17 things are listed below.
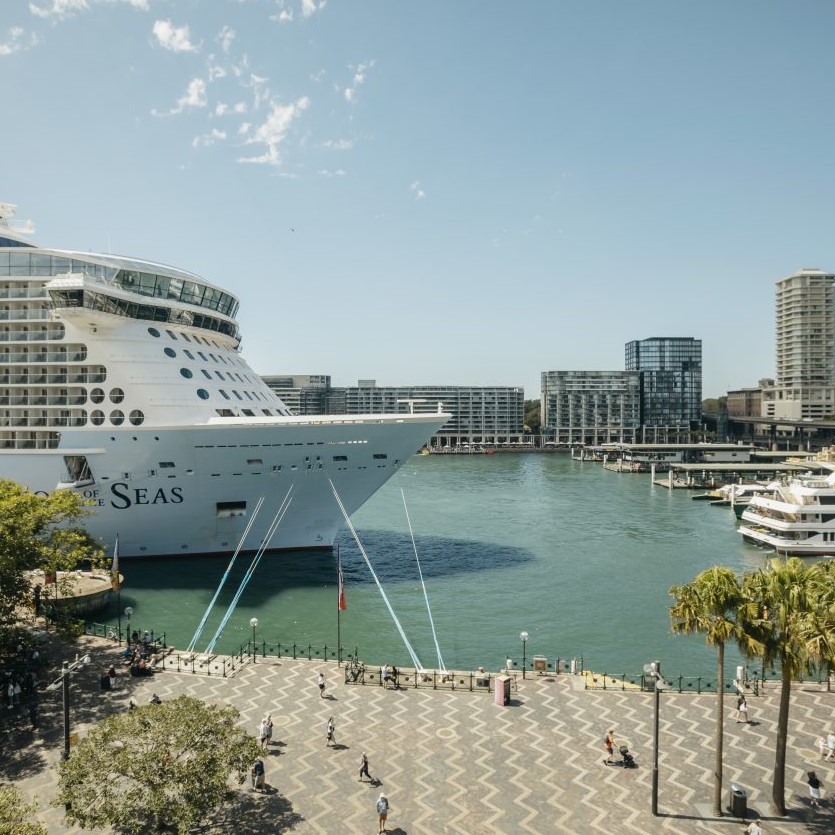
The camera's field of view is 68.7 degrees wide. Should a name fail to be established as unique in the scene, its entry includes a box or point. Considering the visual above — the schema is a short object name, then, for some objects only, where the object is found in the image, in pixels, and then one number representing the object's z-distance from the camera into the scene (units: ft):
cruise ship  115.44
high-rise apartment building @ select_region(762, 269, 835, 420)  587.27
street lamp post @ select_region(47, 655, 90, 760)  52.65
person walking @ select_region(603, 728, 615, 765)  54.44
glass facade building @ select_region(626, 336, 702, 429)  618.44
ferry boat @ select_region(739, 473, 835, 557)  158.51
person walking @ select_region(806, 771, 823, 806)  48.32
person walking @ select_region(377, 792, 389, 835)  45.37
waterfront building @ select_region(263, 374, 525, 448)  612.70
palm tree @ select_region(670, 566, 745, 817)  46.32
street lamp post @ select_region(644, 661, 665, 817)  46.62
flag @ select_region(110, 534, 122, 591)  96.96
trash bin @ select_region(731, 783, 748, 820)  47.29
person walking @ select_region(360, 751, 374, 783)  51.77
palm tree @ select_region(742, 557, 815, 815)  44.70
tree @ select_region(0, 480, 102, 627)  67.21
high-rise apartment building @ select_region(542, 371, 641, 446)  595.47
